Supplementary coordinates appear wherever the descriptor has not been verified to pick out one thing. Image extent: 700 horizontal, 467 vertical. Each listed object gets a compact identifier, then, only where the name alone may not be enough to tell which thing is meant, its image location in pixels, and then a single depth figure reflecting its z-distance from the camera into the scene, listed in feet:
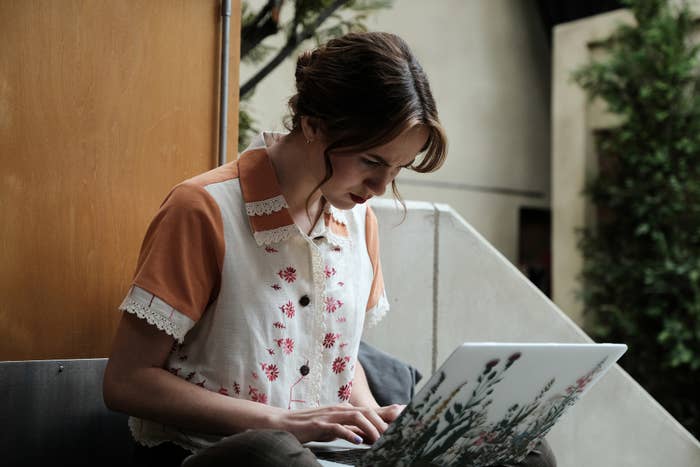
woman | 4.64
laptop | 3.92
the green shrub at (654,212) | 18.83
